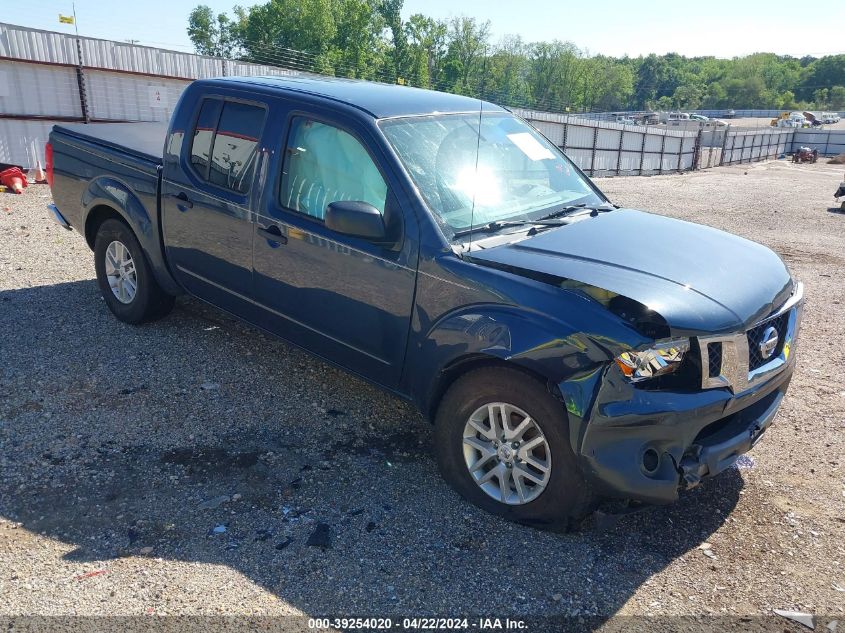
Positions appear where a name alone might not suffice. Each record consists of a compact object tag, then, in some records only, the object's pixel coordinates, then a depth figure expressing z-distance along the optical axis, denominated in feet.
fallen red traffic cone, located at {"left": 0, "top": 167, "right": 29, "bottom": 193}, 39.47
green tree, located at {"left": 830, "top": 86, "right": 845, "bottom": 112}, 442.09
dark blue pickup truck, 9.41
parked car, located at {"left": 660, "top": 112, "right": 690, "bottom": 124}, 257.14
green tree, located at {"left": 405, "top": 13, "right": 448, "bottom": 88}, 309.26
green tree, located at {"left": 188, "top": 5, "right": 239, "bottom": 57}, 325.83
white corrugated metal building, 47.65
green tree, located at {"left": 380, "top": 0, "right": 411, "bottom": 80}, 314.14
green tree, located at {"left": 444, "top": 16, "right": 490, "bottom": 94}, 319.47
